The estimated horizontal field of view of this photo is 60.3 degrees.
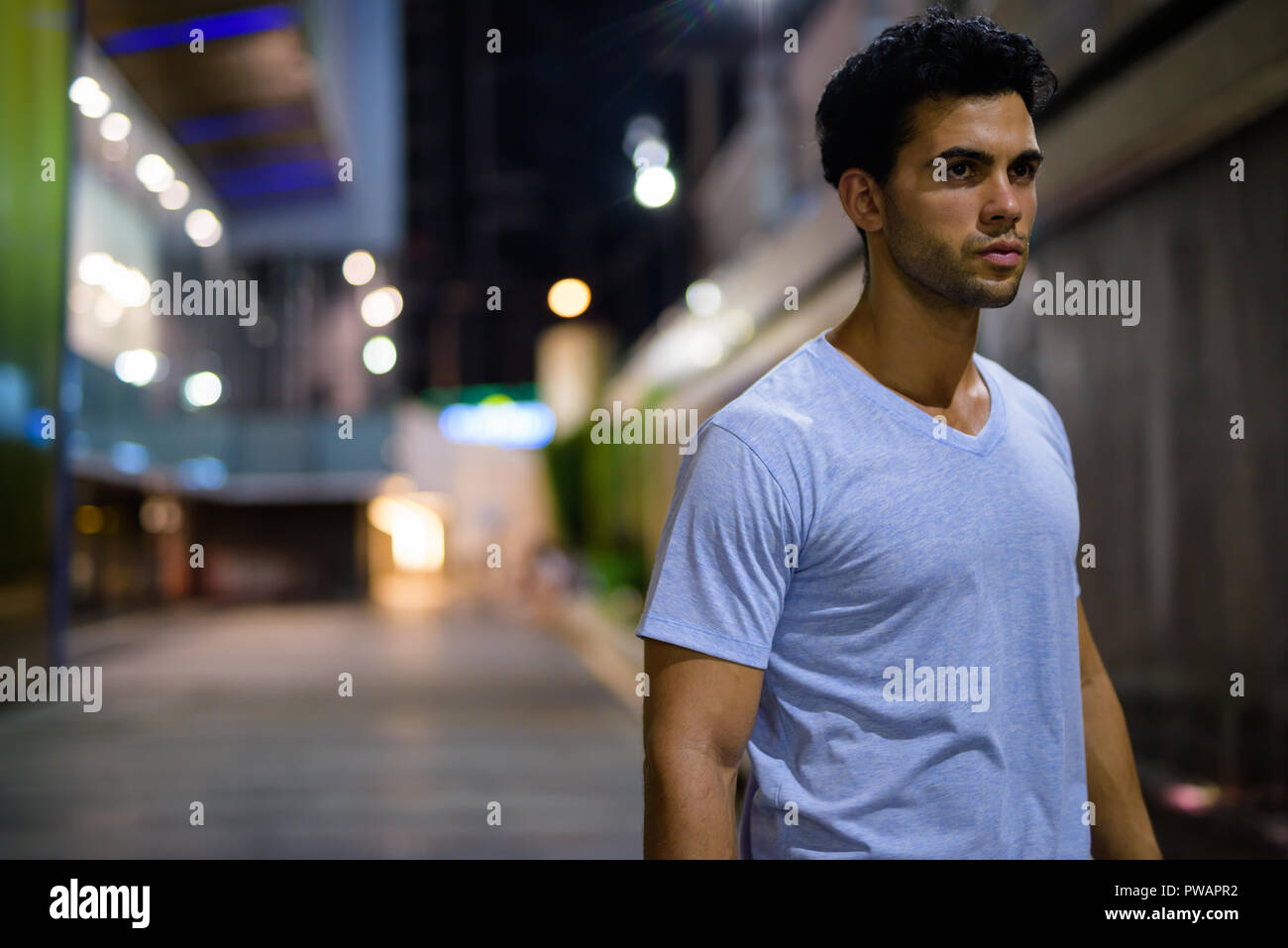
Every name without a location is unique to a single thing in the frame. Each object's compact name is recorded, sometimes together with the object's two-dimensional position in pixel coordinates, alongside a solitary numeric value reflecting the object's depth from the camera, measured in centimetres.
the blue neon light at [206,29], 978
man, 125
